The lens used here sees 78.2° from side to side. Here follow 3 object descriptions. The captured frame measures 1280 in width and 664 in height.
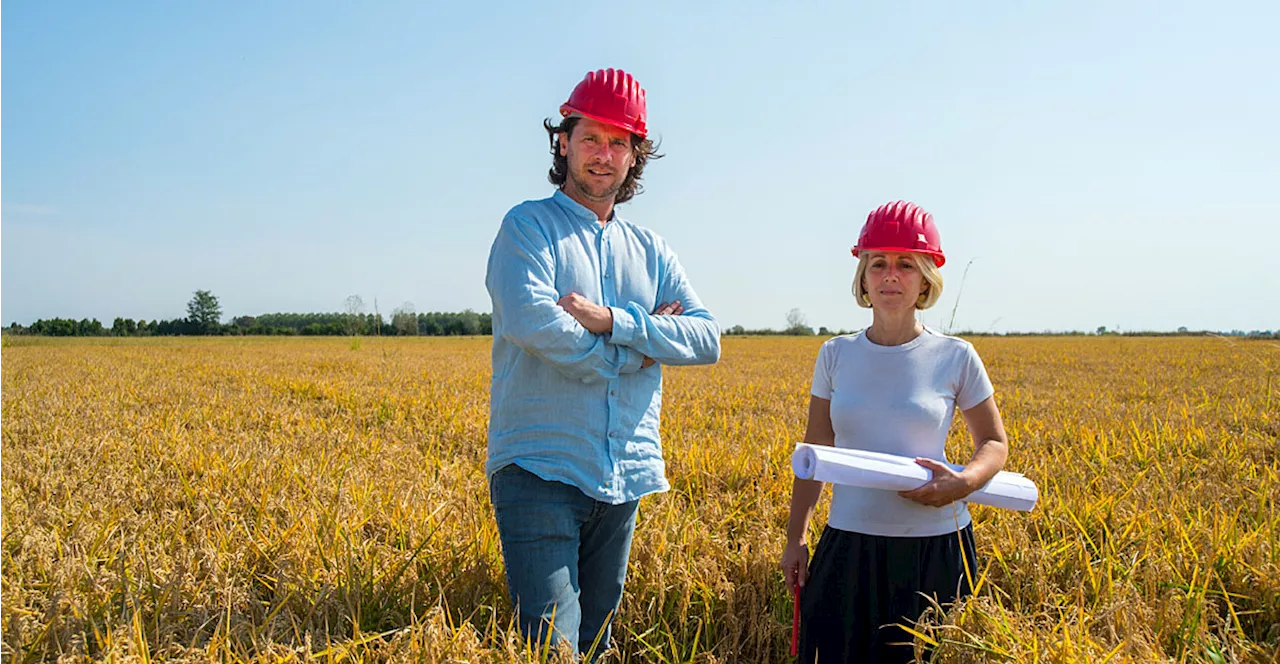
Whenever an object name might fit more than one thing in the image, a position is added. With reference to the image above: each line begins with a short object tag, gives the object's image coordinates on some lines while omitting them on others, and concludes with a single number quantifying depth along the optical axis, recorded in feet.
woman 7.20
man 6.90
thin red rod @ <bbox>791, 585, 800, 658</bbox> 7.84
